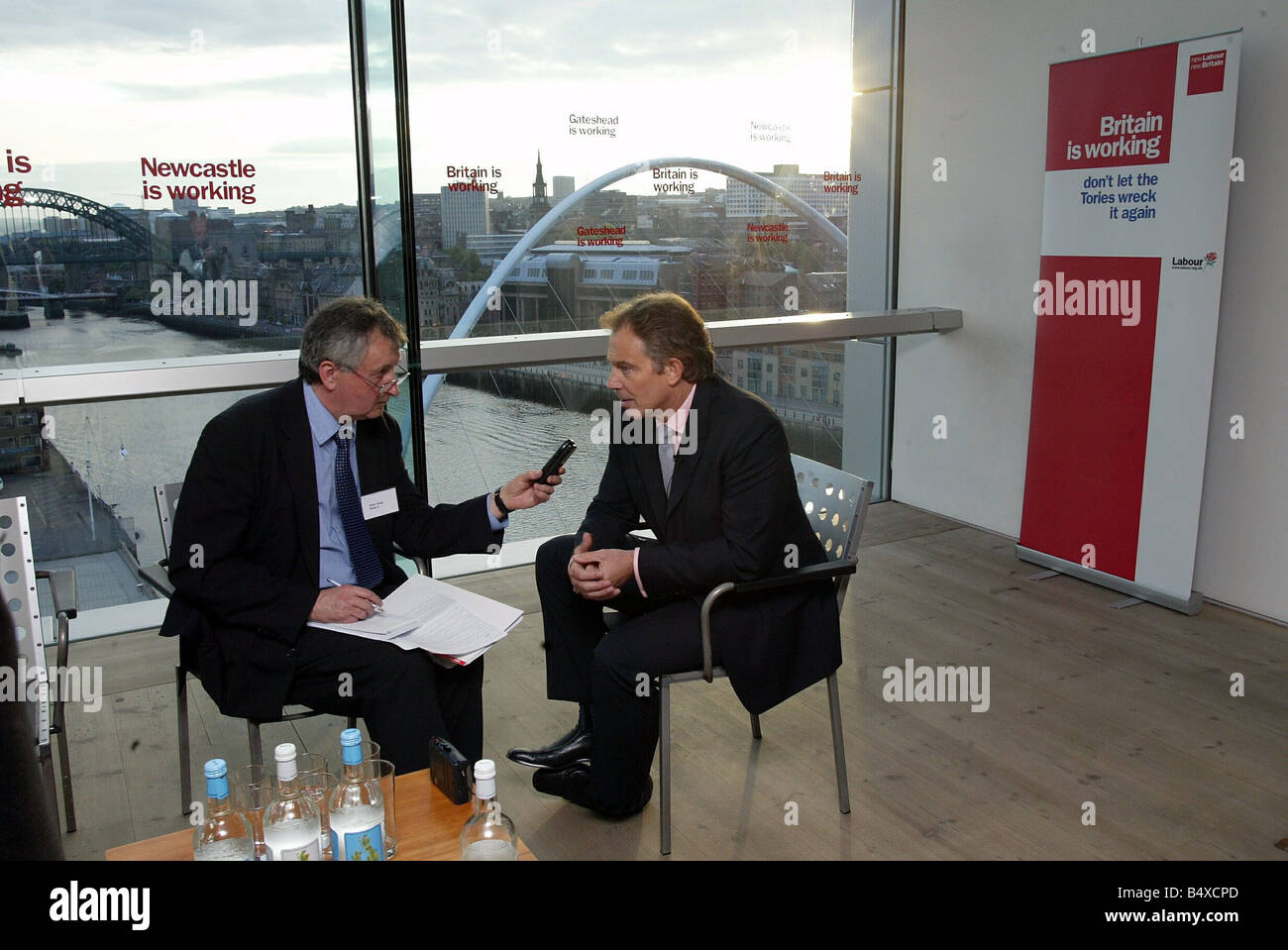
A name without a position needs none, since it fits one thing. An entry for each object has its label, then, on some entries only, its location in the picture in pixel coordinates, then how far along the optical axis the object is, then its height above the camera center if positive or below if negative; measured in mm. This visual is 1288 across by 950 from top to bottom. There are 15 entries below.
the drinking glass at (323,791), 1717 -808
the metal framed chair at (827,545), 2484 -678
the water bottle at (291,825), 1633 -819
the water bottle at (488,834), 1596 -819
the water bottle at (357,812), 1621 -804
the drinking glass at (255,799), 1682 -796
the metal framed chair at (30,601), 2307 -714
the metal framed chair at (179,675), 2473 -941
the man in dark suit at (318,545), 2400 -634
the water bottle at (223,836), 1614 -820
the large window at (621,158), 4230 +474
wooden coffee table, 1711 -895
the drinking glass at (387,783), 1705 -790
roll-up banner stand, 3807 -148
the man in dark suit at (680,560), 2545 -674
